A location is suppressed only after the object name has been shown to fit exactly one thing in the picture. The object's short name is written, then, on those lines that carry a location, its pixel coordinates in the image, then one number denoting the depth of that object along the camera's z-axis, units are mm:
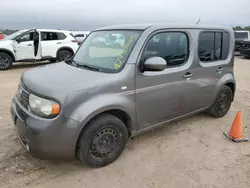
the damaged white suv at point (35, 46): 7988
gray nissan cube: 2129
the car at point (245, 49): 13008
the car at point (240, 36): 14611
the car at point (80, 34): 15406
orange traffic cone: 3141
